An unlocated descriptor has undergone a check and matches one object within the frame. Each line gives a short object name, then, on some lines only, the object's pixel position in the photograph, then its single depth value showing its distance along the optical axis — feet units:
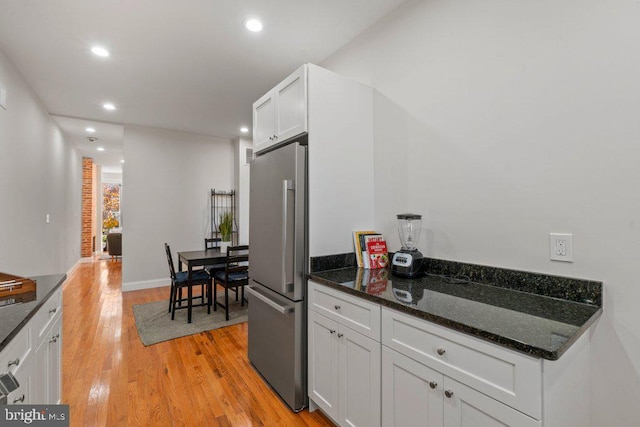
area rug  10.54
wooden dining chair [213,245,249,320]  11.75
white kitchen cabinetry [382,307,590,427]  3.05
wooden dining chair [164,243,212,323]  11.65
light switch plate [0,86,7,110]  8.38
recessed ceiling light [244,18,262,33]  7.52
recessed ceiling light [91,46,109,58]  8.68
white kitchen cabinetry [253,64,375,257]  6.55
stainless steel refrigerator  6.42
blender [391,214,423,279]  5.92
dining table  11.52
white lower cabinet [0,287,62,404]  3.78
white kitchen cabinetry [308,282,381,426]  4.88
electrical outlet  4.44
